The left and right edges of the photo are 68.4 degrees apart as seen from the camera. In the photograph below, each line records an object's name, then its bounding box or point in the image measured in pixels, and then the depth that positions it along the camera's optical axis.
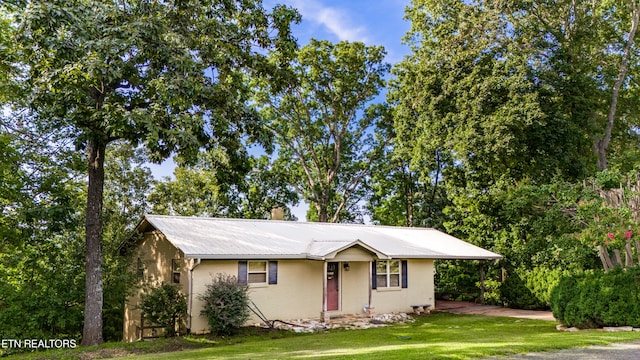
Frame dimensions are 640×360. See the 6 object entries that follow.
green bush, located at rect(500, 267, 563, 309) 20.14
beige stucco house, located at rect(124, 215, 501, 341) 15.17
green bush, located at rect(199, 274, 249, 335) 13.82
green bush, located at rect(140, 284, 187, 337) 14.29
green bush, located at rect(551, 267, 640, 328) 13.16
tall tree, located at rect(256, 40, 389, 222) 31.70
